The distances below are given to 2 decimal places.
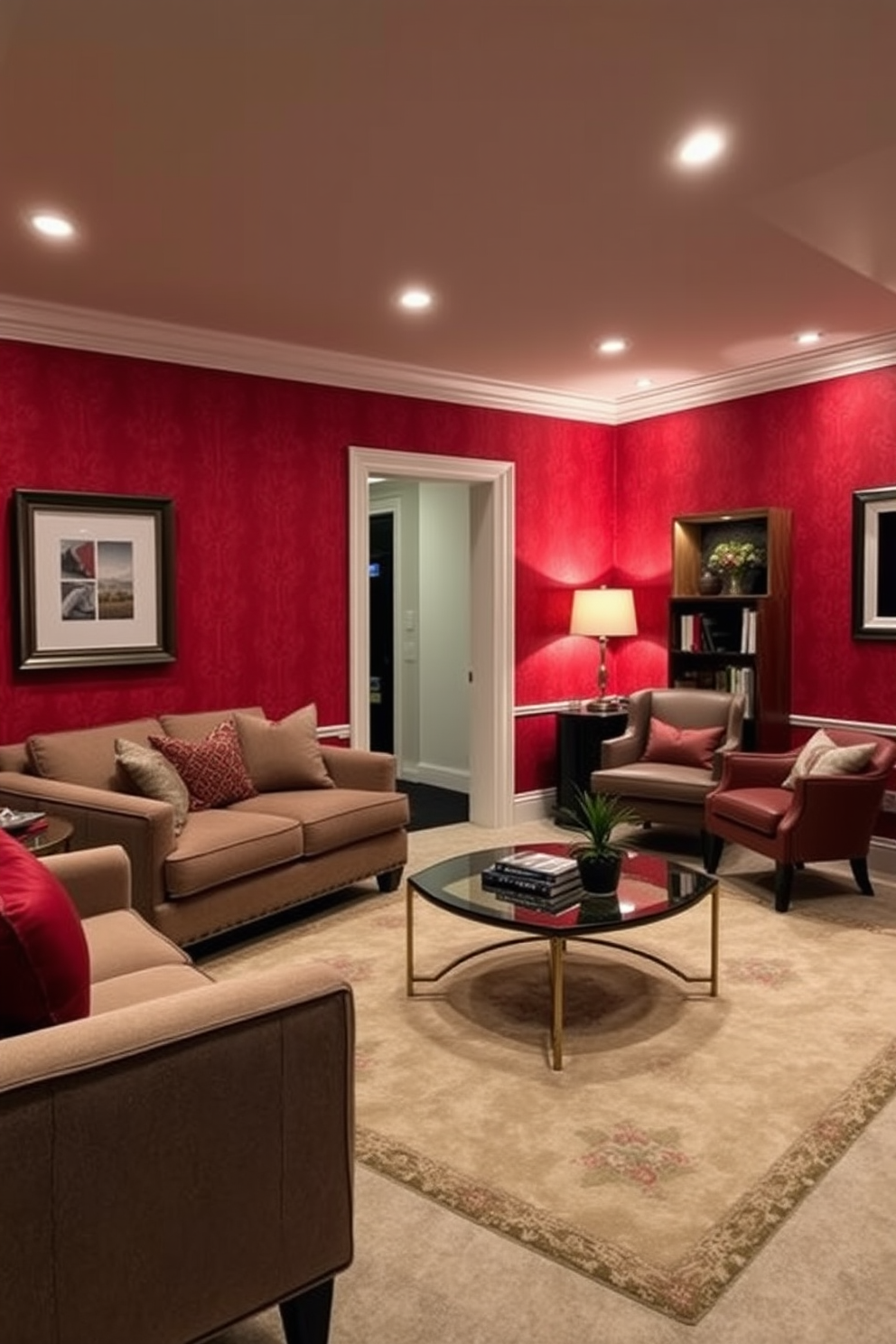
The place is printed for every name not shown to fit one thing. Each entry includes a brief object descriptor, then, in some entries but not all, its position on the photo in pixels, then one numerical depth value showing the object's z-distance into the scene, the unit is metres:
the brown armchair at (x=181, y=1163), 1.42
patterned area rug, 2.16
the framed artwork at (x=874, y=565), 4.88
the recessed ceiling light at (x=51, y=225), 3.24
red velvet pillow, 1.58
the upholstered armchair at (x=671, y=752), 5.02
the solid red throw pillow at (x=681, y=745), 5.27
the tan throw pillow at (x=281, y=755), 4.50
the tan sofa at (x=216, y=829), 3.48
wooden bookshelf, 5.27
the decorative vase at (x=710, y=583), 5.62
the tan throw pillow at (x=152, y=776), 3.85
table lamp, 5.87
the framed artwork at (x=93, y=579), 4.25
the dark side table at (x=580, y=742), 5.84
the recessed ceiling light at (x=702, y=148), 2.68
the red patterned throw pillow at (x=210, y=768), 4.16
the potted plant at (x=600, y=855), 3.16
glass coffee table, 2.85
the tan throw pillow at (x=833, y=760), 4.31
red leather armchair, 4.18
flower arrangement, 5.49
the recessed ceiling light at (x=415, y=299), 4.04
